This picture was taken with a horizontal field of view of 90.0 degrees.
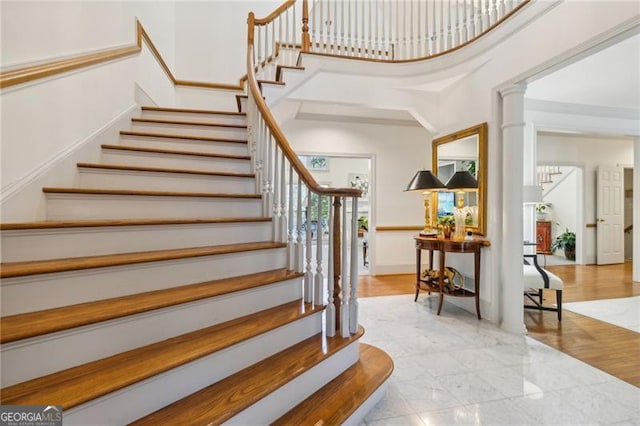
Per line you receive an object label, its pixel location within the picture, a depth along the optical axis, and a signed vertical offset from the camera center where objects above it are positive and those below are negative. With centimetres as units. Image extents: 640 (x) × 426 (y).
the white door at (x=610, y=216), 629 -9
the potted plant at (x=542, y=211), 773 +1
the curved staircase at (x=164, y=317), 110 -45
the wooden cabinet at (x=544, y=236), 756 -58
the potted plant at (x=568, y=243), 688 -69
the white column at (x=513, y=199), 287 +11
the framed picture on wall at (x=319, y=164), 926 +136
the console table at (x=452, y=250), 317 -40
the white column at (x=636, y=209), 491 +4
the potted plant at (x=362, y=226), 807 -38
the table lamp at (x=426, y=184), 355 +31
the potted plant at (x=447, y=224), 358 -15
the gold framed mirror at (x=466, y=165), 321 +52
